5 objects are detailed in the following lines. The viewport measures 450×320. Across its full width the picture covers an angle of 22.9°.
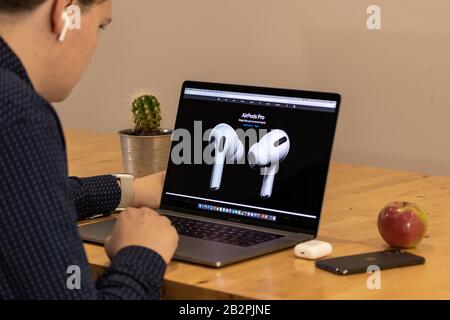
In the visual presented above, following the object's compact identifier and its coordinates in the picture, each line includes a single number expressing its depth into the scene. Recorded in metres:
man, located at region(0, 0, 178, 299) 1.34
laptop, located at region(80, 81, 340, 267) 1.76
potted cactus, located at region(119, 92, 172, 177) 2.16
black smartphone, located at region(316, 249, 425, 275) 1.59
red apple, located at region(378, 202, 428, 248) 1.69
